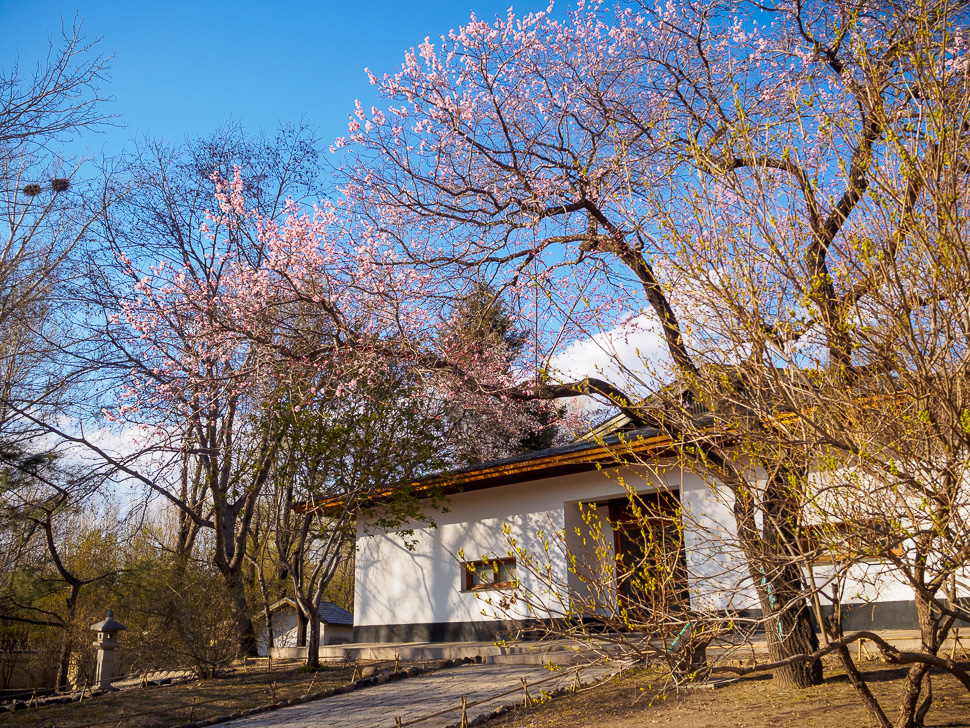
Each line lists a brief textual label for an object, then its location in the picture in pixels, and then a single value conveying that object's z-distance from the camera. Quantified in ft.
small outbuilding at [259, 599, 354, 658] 69.77
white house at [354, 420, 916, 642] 38.40
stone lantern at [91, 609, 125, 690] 37.27
